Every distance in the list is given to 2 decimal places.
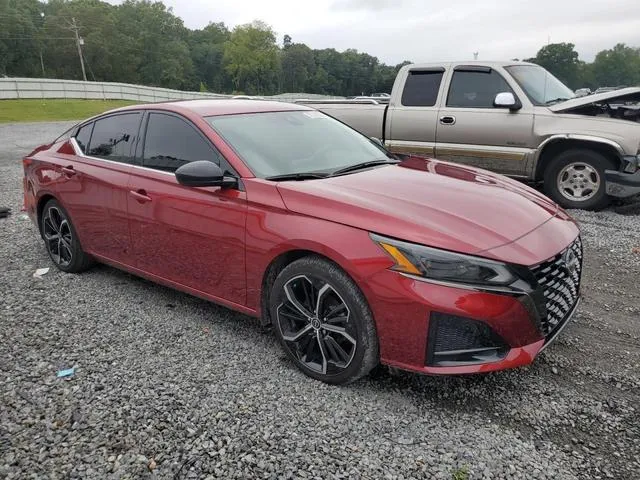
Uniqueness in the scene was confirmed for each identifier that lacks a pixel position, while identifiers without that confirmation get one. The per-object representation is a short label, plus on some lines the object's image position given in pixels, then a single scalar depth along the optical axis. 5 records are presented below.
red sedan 2.62
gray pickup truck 6.55
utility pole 71.18
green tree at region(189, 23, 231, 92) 109.94
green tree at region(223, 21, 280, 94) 98.56
